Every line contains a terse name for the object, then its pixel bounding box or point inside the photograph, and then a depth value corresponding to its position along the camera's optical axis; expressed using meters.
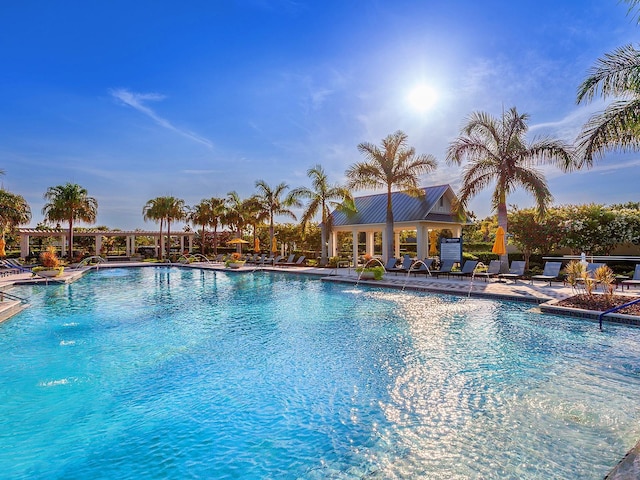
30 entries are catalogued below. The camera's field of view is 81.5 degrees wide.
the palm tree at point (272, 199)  30.89
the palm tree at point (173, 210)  38.09
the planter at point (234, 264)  27.17
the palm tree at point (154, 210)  38.00
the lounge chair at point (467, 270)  16.86
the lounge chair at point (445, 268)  17.84
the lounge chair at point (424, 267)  19.20
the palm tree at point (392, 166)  21.92
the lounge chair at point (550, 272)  14.87
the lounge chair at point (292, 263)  27.80
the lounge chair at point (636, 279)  12.71
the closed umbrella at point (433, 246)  32.64
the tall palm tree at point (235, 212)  36.84
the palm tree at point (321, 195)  25.95
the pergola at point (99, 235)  35.53
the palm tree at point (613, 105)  10.10
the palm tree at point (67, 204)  31.80
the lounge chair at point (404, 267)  19.99
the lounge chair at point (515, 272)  15.98
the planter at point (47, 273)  19.59
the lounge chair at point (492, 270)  17.42
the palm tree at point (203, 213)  39.84
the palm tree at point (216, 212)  38.25
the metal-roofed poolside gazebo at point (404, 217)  23.64
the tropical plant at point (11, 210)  22.89
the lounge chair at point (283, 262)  28.46
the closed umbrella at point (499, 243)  17.27
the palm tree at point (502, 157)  17.41
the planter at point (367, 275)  17.98
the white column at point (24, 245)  35.44
